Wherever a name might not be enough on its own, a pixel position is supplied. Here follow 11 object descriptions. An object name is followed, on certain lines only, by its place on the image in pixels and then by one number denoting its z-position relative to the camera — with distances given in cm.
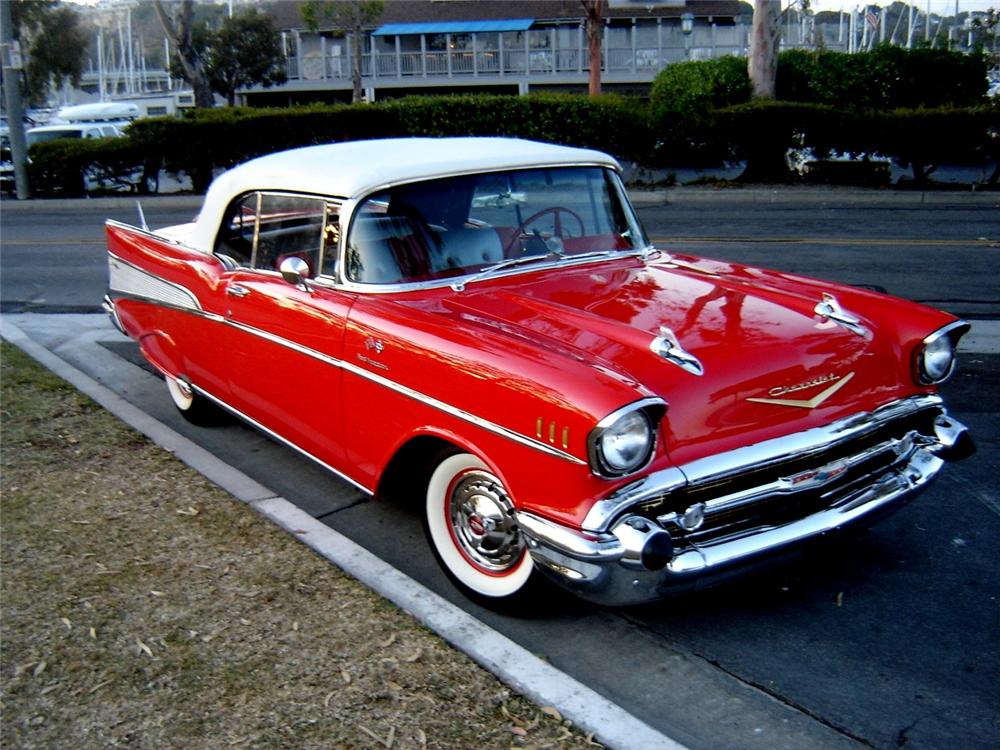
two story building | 4169
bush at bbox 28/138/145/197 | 2264
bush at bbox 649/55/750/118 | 2055
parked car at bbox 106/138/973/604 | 355
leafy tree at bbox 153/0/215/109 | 2788
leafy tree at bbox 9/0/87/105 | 5362
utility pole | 2139
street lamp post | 3672
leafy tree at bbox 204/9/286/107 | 4403
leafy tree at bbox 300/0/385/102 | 3331
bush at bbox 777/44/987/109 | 2119
